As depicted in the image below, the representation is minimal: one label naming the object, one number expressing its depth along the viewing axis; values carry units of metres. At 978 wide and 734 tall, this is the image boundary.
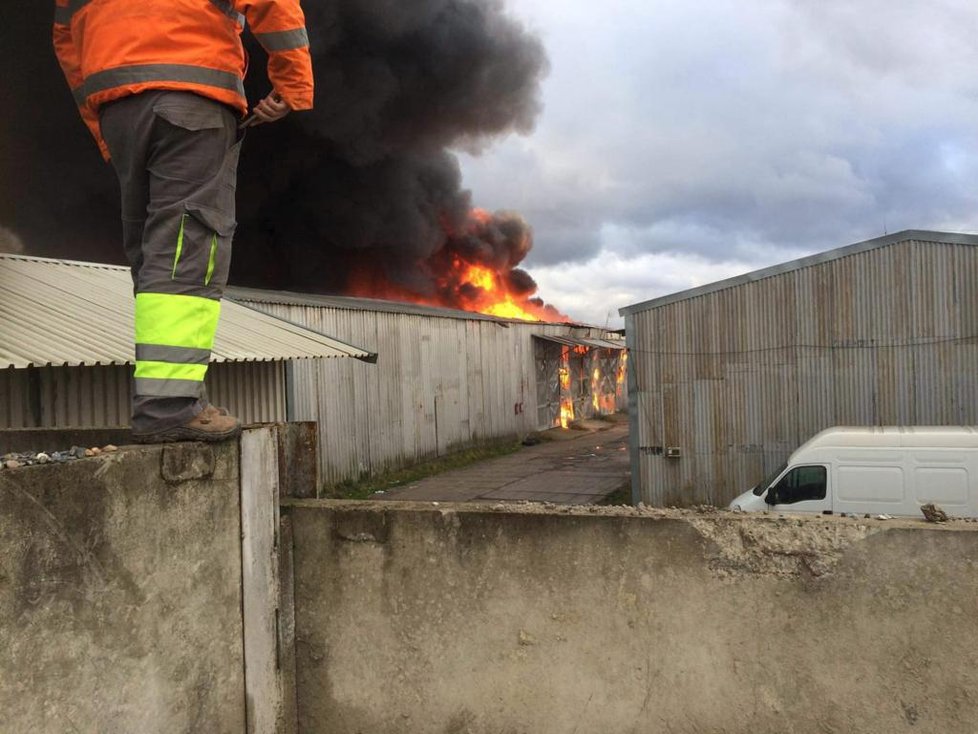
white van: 7.73
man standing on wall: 2.29
